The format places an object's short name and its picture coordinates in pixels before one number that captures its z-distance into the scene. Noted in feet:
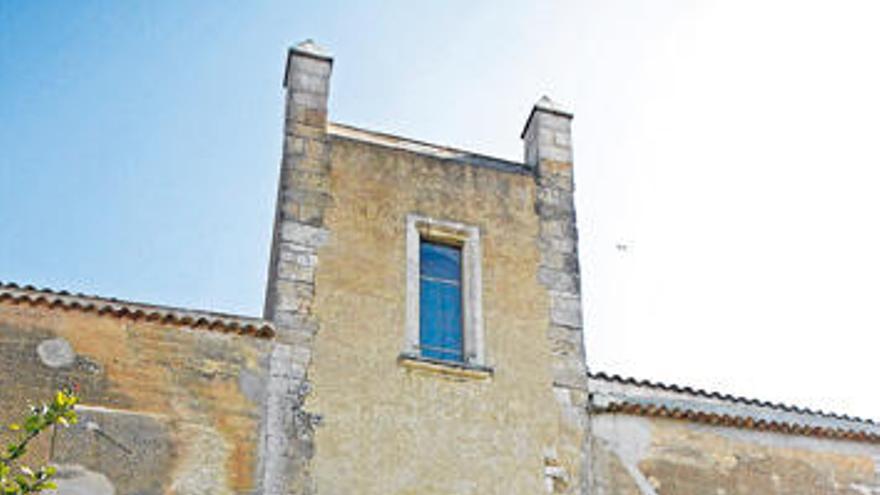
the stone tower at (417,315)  35.63
